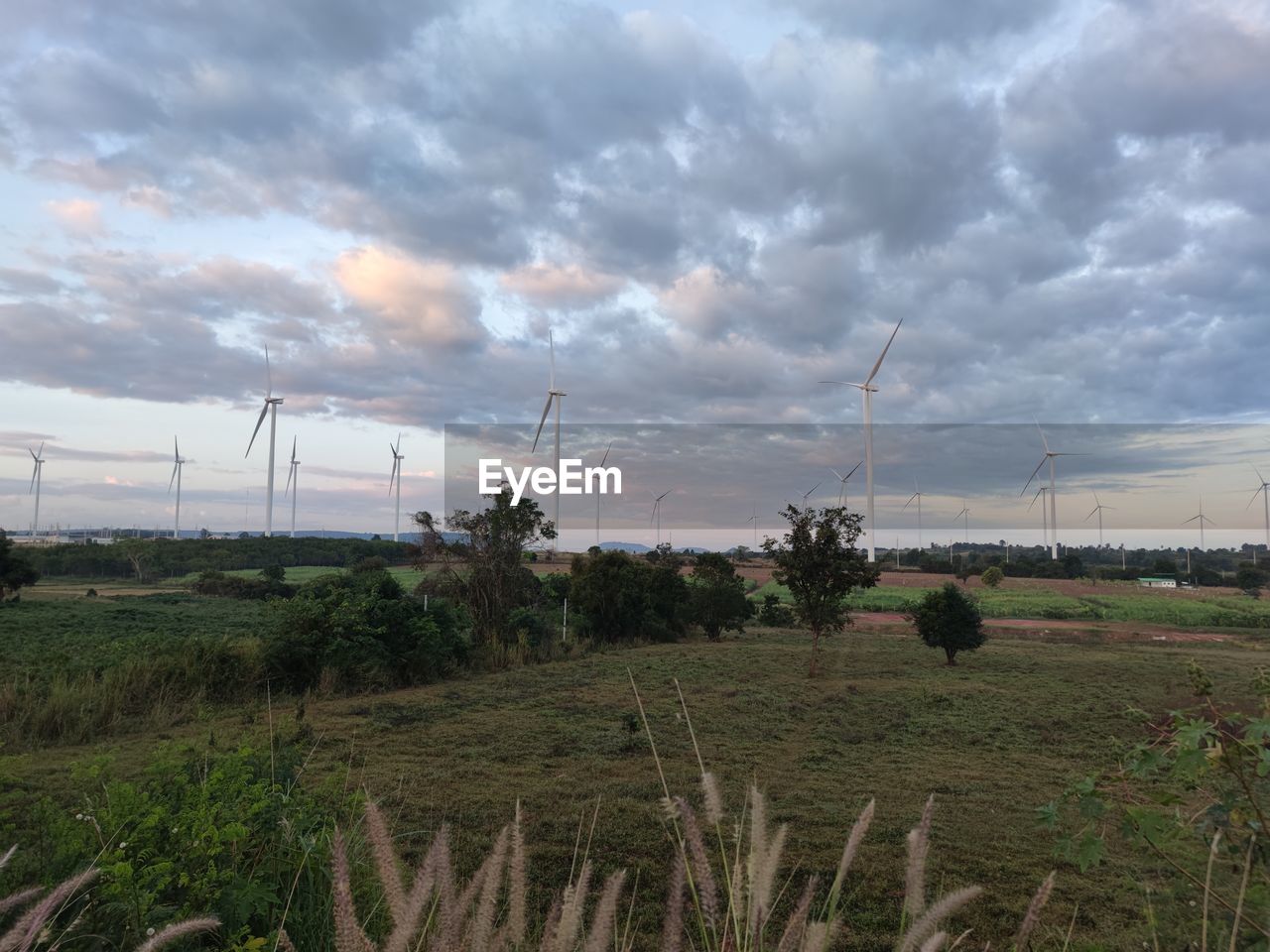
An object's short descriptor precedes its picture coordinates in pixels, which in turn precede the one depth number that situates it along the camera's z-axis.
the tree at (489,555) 22.00
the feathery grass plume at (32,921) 1.29
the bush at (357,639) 14.06
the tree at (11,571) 30.97
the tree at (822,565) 19.88
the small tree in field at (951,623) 22.56
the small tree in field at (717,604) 29.30
